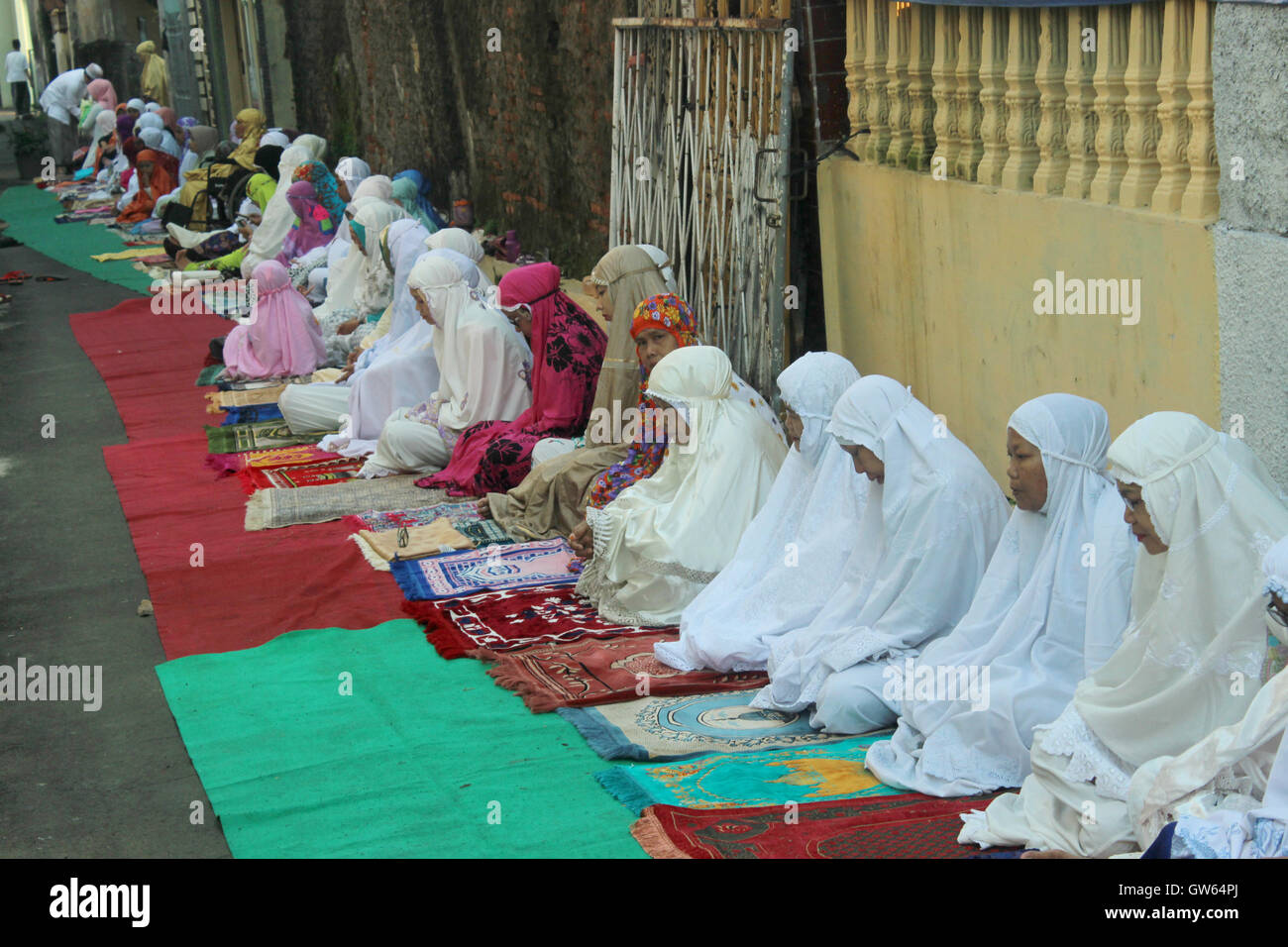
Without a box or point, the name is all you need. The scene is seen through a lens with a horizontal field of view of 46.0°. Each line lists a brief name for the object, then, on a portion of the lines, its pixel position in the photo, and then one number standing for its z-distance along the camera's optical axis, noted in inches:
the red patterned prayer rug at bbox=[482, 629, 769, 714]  174.4
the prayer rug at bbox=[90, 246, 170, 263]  570.6
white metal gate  239.0
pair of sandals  531.8
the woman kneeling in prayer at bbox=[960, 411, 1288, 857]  117.2
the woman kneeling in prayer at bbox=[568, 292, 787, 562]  220.7
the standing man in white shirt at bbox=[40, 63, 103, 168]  882.8
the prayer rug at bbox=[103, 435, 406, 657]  210.8
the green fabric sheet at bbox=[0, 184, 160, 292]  543.8
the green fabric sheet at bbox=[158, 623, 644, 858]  144.2
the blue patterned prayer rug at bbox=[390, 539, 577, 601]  219.1
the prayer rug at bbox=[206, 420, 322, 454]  305.6
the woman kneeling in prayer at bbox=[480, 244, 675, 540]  237.3
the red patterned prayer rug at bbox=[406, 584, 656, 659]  196.4
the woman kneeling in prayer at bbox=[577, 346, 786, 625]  199.6
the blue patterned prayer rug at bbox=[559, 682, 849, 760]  157.9
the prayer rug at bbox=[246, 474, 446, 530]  256.8
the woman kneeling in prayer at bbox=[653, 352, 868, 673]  178.5
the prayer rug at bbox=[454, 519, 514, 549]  239.3
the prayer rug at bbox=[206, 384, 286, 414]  337.7
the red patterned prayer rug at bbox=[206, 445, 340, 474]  289.4
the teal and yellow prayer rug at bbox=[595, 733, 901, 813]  143.5
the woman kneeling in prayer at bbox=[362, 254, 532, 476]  275.1
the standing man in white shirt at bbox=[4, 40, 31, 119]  1069.8
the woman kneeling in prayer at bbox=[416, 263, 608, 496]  258.7
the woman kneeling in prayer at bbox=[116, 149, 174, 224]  657.6
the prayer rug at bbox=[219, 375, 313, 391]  354.0
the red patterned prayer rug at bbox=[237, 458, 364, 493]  278.2
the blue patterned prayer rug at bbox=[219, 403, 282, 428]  325.1
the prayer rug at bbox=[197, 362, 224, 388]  362.6
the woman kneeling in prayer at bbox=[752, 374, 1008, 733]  159.0
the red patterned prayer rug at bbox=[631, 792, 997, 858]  129.3
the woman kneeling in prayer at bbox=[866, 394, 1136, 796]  135.9
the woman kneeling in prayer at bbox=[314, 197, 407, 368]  364.5
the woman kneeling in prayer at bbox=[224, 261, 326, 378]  356.2
